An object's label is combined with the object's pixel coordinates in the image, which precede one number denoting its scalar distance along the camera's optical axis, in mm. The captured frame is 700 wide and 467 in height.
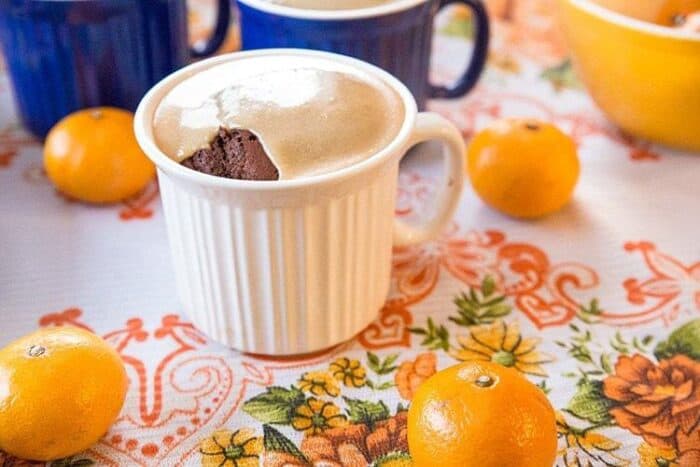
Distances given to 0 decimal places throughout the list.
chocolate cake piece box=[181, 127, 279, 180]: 553
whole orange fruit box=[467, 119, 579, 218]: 758
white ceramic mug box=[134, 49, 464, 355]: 551
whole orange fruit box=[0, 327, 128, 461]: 523
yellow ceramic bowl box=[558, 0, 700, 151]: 782
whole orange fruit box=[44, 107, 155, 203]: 759
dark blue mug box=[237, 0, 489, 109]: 726
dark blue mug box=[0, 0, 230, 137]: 774
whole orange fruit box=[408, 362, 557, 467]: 502
